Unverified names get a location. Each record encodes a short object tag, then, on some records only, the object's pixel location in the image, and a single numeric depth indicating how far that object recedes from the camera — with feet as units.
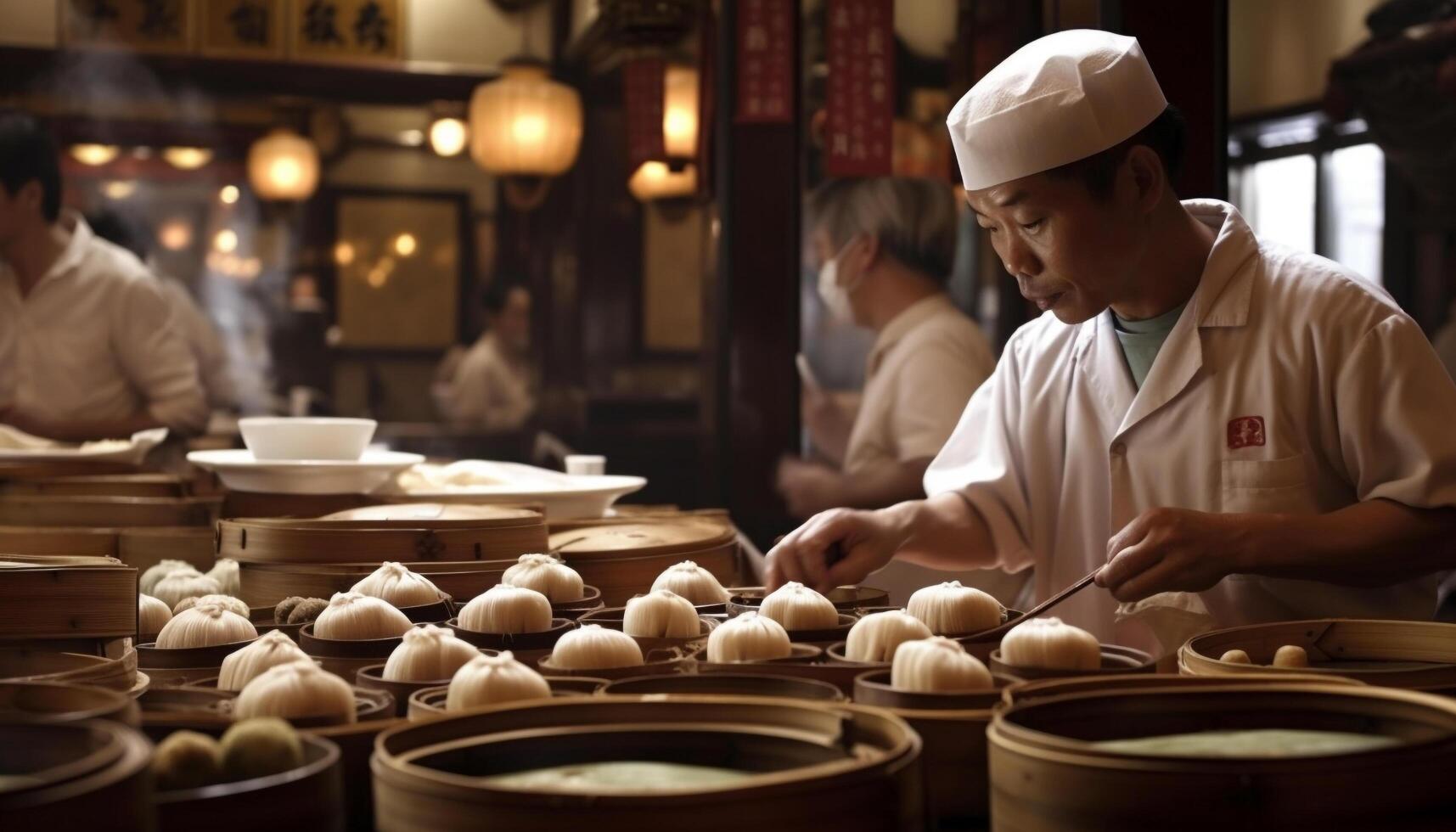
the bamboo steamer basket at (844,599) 7.35
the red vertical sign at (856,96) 22.06
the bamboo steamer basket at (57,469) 12.82
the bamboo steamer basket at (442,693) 5.03
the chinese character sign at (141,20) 33.50
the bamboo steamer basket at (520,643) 6.44
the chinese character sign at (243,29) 33.99
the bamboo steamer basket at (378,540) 9.00
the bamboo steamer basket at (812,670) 5.62
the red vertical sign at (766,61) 22.22
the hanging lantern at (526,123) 30.99
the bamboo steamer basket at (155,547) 11.05
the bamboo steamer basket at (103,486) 12.30
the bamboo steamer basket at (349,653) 6.32
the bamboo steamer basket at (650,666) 5.71
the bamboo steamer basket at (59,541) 10.67
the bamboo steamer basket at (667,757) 3.72
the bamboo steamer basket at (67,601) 6.56
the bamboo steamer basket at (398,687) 5.52
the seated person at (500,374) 41.63
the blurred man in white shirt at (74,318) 19.77
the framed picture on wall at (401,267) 42.75
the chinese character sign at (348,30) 34.68
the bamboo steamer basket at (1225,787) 3.82
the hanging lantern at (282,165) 39.63
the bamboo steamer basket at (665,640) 6.40
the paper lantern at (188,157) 40.60
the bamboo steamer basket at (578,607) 7.42
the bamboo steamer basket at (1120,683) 4.77
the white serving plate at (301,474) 10.79
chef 8.46
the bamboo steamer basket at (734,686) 5.03
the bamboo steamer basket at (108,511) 11.38
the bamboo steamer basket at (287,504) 10.92
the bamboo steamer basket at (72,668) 5.53
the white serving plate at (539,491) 11.10
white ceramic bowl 11.05
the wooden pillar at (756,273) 23.04
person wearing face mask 17.12
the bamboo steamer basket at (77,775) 3.40
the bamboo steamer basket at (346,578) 8.60
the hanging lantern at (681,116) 26.11
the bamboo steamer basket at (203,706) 4.81
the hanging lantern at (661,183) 30.48
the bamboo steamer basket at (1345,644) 5.80
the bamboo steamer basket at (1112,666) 5.38
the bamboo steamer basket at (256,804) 3.90
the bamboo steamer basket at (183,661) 6.42
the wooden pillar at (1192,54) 13.01
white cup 13.94
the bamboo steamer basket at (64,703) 4.36
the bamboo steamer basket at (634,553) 9.25
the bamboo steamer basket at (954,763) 4.85
